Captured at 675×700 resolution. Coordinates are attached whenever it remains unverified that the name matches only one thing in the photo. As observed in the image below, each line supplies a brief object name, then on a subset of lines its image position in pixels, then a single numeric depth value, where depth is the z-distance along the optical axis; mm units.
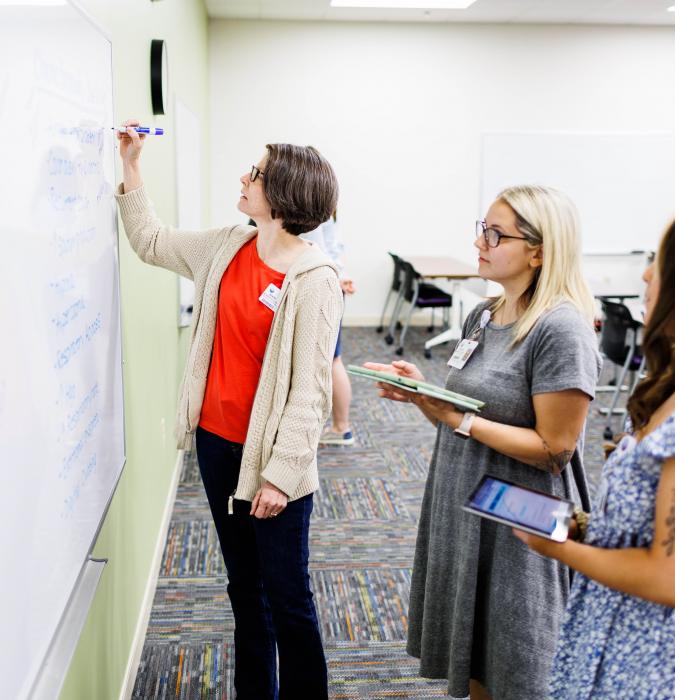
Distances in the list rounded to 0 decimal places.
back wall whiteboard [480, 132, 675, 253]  6965
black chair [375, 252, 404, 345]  6468
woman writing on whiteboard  1517
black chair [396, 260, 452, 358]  6121
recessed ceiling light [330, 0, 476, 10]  5855
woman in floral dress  912
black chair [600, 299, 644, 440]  4215
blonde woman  1385
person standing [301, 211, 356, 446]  3604
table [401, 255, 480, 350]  5703
